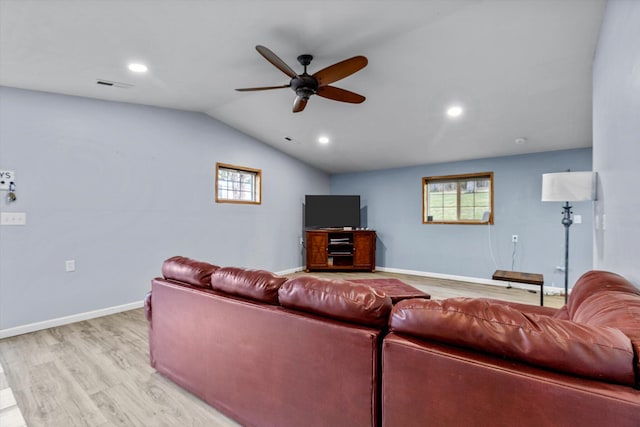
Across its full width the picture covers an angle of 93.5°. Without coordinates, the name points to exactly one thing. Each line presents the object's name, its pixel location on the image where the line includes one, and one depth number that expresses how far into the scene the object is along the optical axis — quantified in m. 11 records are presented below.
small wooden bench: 3.12
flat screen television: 6.36
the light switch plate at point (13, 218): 2.92
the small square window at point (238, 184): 4.95
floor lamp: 2.60
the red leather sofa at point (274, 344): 1.20
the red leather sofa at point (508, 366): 0.78
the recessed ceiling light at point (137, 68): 2.81
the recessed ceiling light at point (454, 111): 3.74
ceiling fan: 2.40
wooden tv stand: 6.12
